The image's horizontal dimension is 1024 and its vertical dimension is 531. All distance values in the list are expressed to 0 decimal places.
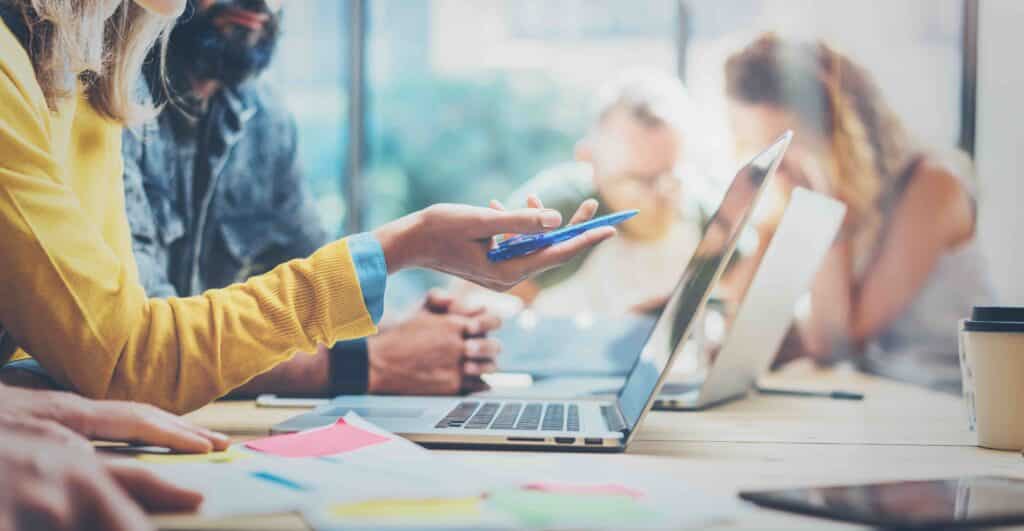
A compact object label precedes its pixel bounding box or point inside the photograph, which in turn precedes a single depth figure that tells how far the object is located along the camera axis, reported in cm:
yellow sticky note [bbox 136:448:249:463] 72
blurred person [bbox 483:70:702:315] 277
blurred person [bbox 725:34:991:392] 190
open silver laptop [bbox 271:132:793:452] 83
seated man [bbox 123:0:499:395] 131
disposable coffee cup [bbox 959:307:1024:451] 88
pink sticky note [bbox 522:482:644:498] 61
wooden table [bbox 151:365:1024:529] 70
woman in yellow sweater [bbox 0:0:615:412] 83
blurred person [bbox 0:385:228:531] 45
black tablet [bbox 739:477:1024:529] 52
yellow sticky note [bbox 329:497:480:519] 54
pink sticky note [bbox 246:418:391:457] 76
